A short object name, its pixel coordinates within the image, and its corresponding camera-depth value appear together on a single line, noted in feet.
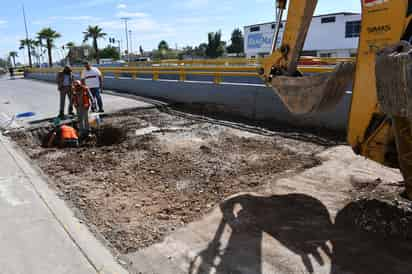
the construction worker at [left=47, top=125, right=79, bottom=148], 27.96
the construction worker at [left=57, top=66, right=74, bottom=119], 35.63
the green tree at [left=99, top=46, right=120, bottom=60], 287.30
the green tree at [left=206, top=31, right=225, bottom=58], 270.67
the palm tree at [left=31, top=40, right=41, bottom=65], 240.30
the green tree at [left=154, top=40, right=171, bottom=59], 307.80
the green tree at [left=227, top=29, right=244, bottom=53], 297.10
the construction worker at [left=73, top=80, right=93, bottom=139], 28.40
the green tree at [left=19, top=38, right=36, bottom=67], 244.30
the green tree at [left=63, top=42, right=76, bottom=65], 259.53
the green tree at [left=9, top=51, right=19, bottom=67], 359.46
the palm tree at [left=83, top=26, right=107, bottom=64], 210.69
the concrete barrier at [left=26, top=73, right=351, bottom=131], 27.14
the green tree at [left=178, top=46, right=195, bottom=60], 311.97
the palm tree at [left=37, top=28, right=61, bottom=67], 199.27
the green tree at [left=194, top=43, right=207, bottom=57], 299.99
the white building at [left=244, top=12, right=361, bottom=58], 137.28
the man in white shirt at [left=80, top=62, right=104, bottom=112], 37.50
